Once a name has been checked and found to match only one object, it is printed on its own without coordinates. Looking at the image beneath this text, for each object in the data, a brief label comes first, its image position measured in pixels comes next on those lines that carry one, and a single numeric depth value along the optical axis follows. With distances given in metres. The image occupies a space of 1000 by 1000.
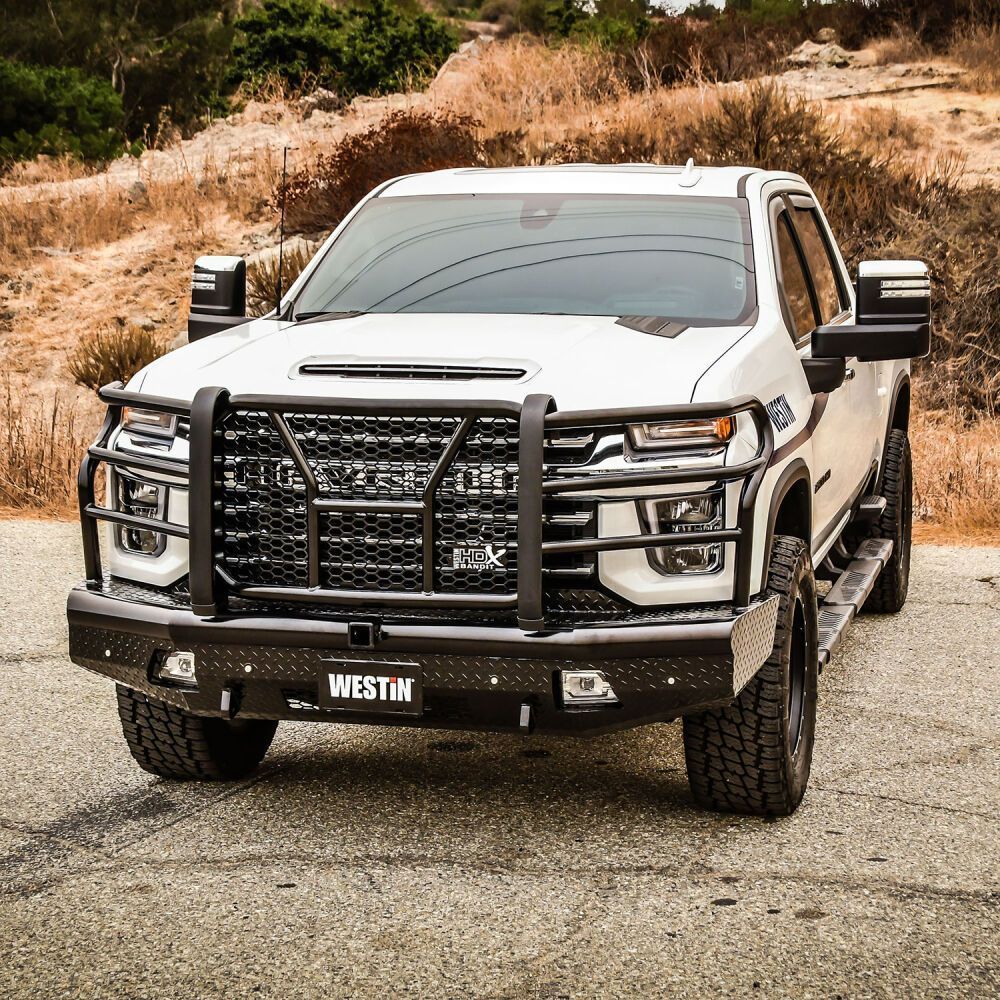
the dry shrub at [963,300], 13.64
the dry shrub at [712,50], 23.97
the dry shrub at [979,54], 23.03
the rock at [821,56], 25.33
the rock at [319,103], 26.44
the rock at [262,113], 26.03
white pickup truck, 4.05
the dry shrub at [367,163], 17.94
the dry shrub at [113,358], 15.91
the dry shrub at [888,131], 19.95
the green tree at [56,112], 29.92
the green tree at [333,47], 30.77
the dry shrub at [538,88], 21.70
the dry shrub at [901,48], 25.06
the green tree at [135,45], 41.47
